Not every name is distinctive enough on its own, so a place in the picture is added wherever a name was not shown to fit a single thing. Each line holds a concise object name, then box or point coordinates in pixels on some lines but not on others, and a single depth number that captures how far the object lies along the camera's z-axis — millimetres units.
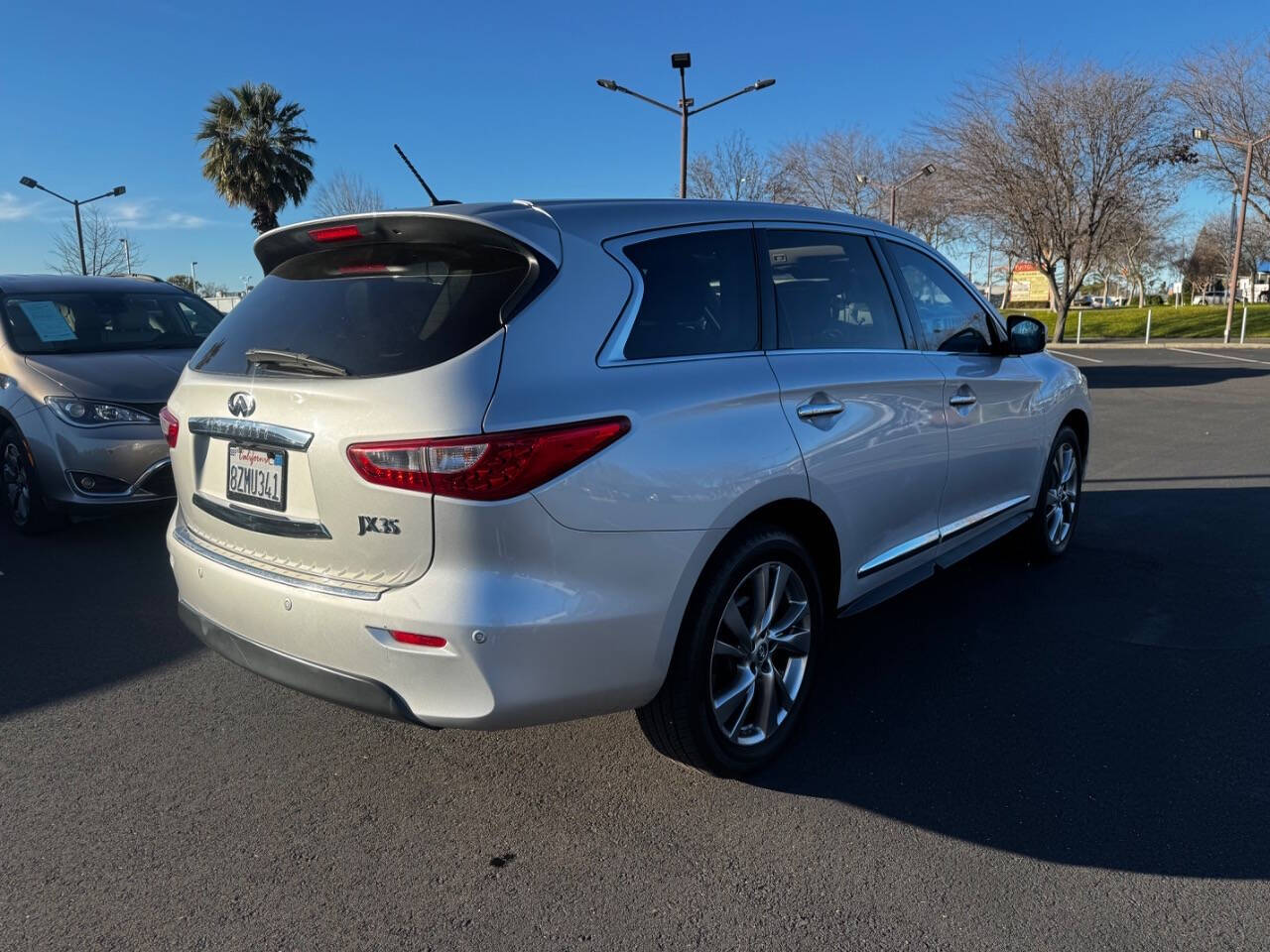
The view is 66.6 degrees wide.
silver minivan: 5594
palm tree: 32812
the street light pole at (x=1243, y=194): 28172
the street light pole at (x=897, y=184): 30817
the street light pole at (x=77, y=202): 37062
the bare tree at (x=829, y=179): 37312
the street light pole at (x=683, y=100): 19906
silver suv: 2383
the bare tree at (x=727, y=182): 36156
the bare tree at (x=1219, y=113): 31594
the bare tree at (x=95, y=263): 43000
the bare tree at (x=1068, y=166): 28484
